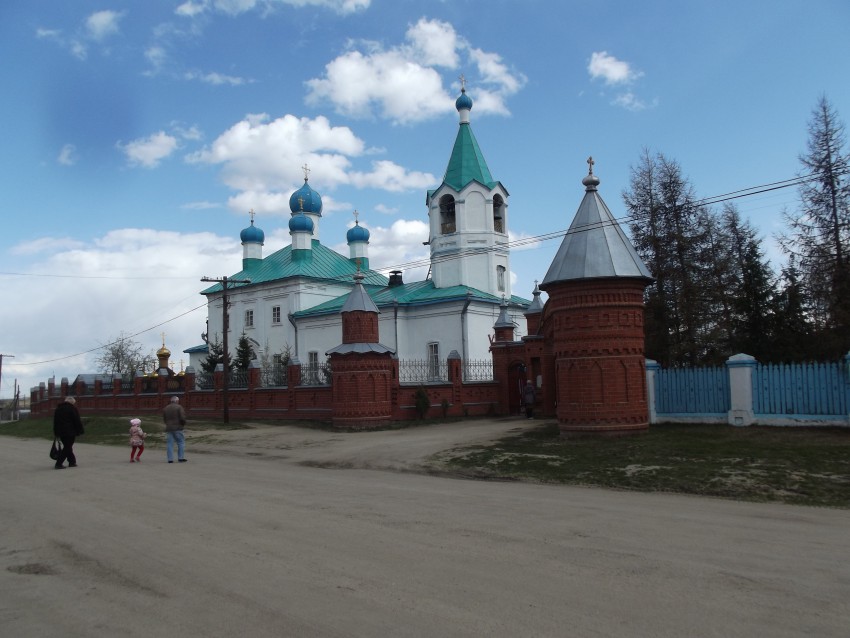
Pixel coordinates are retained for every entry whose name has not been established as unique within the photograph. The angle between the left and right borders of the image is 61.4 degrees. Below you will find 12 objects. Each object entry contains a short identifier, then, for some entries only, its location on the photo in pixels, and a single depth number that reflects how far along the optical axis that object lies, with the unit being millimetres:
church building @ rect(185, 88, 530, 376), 38438
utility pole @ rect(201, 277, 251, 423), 29391
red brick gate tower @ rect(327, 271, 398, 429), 24578
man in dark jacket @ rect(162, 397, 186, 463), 16719
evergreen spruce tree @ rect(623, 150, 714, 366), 27281
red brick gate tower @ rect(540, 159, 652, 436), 16172
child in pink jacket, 16969
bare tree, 72000
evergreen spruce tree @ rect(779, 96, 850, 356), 23875
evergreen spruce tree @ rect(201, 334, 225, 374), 42812
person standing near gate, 24856
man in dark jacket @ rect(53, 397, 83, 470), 15461
